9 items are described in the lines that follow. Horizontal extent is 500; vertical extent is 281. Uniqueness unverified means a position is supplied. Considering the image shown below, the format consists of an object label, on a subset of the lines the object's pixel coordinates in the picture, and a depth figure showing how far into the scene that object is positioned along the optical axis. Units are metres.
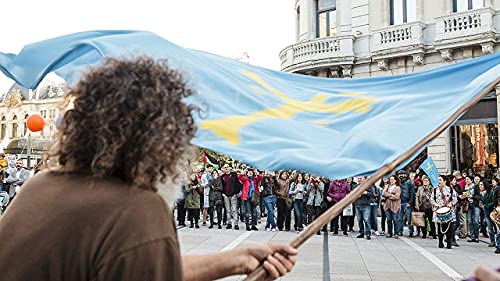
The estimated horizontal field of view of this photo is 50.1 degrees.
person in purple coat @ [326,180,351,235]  15.08
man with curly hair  1.41
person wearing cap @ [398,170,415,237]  14.77
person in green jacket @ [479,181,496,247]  12.51
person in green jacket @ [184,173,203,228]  16.20
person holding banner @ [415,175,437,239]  13.95
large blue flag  2.80
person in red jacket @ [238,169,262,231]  15.83
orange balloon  13.15
